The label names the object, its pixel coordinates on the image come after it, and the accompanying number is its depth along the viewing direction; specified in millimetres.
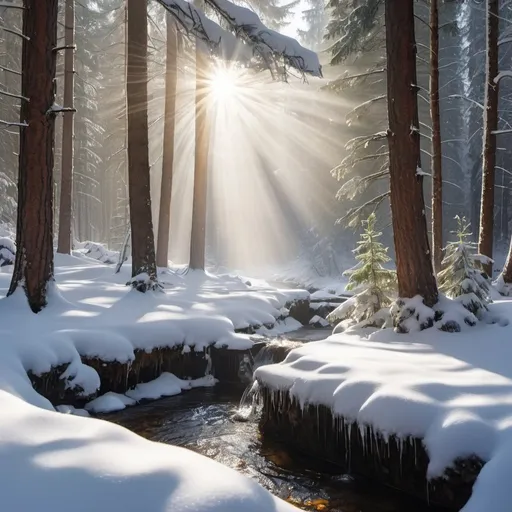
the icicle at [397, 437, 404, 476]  4672
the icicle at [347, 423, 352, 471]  5207
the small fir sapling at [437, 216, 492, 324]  7727
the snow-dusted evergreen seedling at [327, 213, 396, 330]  8773
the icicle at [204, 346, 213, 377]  9164
